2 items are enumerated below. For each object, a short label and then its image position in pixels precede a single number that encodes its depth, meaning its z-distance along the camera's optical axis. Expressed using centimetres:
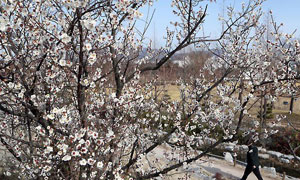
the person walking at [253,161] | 716
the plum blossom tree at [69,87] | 282
